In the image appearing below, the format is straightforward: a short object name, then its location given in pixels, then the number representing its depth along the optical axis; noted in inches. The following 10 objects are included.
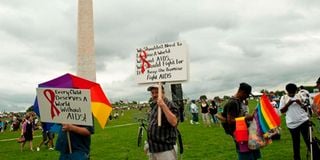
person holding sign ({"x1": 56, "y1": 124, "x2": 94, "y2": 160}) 165.6
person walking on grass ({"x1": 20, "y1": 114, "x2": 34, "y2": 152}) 573.4
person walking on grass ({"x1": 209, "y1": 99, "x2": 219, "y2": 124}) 761.0
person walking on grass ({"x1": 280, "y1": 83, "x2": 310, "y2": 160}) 271.1
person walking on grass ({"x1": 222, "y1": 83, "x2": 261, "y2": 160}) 183.2
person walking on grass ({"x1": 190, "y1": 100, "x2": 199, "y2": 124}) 819.1
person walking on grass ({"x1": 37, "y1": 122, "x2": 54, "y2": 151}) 566.3
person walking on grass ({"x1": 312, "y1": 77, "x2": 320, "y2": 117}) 258.9
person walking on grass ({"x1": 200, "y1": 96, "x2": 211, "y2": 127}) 736.4
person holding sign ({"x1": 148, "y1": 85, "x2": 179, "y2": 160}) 177.1
